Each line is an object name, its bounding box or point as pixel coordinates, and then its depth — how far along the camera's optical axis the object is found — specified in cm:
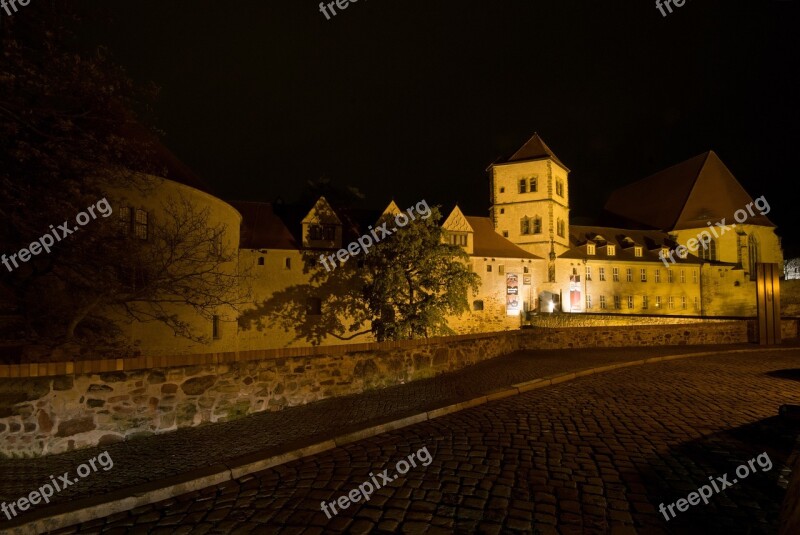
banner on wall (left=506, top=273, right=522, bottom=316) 3706
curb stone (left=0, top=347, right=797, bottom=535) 395
